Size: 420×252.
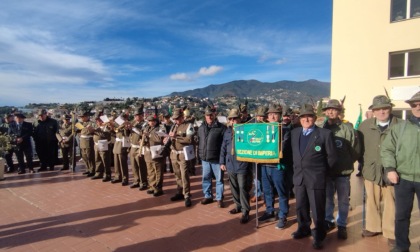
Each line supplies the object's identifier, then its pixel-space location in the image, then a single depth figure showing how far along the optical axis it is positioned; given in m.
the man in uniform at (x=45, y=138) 9.73
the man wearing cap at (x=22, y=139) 9.29
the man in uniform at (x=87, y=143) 8.31
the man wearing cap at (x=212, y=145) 5.58
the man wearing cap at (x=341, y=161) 4.08
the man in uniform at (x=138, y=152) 6.90
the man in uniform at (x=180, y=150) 5.91
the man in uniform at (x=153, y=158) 6.42
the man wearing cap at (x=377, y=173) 3.90
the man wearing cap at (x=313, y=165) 3.71
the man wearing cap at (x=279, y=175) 4.48
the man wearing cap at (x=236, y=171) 4.84
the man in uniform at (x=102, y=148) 7.81
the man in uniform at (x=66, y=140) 9.51
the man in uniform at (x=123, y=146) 7.33
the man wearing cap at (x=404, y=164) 3.34
